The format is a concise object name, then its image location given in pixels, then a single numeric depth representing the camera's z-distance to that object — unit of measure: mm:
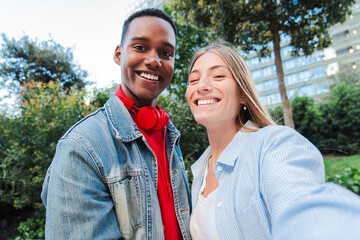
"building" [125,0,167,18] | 52788
